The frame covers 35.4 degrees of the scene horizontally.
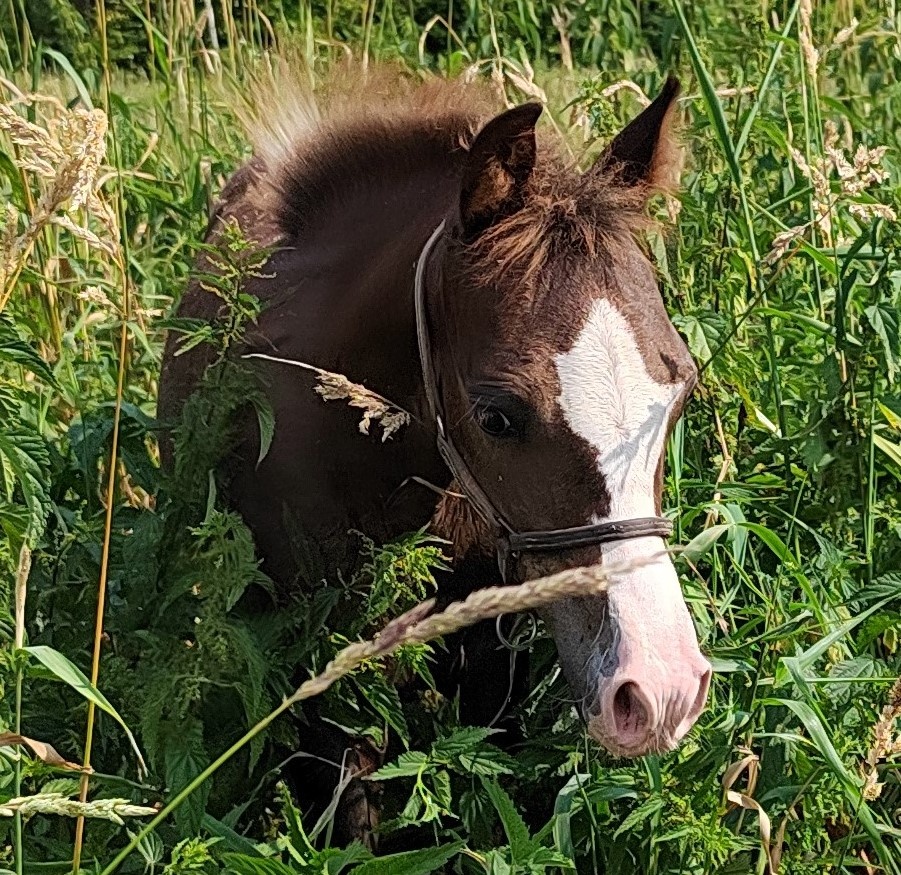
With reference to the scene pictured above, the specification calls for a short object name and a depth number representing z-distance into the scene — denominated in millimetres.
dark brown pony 2053
